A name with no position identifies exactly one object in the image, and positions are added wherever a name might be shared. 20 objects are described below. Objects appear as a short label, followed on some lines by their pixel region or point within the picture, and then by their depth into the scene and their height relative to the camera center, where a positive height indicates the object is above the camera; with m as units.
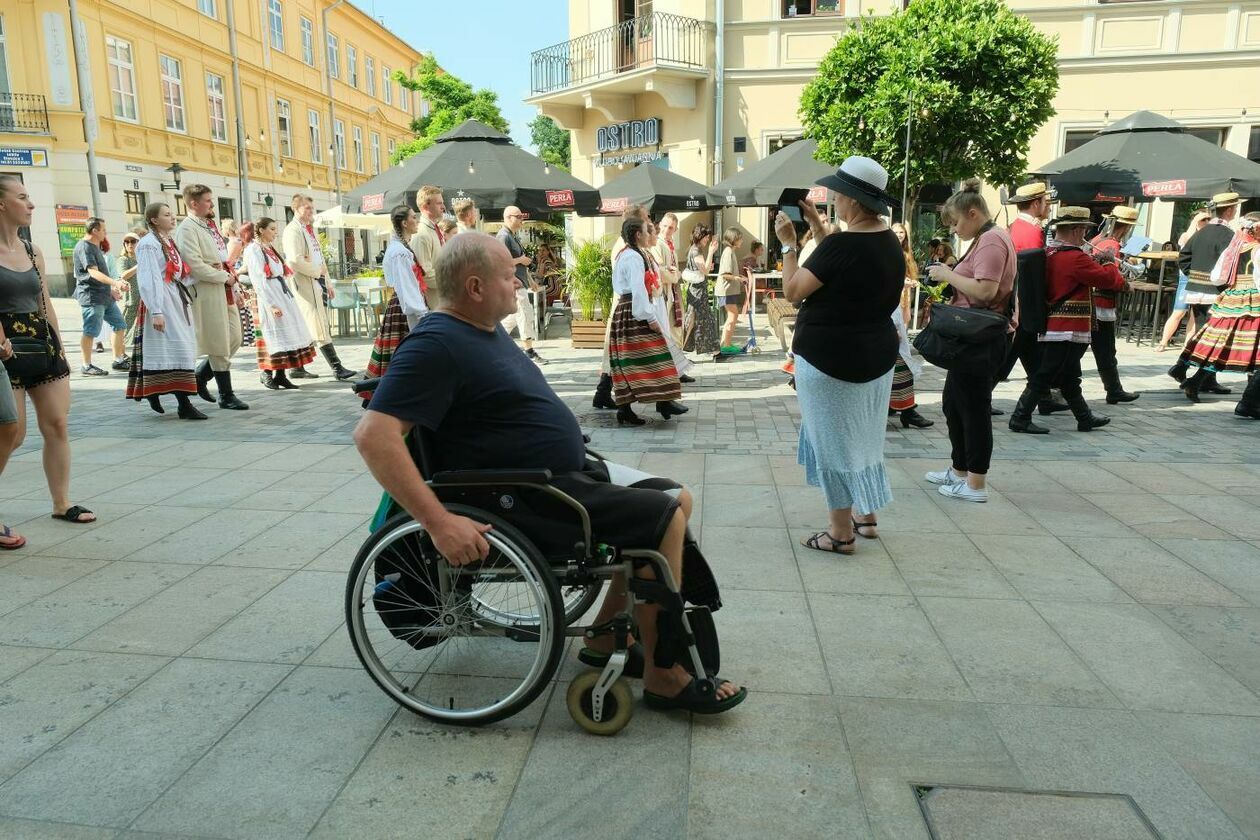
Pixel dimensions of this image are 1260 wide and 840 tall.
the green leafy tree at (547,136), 65.26 +9.89
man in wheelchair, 2.46 -0.50
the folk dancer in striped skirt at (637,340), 6.99 -0.59
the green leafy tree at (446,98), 37.47 +7.09
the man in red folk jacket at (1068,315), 6.57 -0.37
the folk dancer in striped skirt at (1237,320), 7.51 -0.47
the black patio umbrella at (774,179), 11.80 +1.16
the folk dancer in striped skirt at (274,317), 8.88 -0.53
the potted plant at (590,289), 12.88 -0.36
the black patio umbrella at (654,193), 12.64 +1.04
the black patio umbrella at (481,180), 10.72 +1.06
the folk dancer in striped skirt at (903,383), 6.86 -0.90
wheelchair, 2.51 -1.01
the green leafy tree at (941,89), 14.03 +2.81
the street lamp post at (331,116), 41.25 +6.94
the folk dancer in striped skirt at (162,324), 7.29 -0.49
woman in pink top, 4.84 -0.19
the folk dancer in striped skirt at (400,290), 7.14 -0.20
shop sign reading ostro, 20.70 +2.98
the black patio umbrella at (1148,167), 10.81 +1.23
